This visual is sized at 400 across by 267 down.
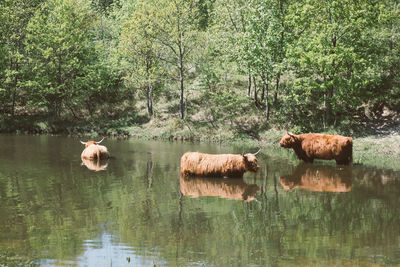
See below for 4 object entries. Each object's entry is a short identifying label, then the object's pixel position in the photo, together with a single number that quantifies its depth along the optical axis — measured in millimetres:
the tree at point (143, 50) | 35875
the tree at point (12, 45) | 38125
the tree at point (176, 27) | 35031
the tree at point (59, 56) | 37844
